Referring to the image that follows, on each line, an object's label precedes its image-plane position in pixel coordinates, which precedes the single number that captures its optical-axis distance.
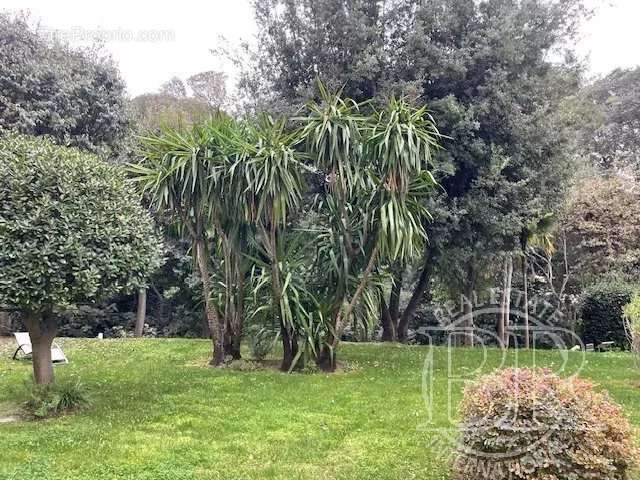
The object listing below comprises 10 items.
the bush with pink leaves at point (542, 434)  3.46
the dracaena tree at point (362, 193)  7.60
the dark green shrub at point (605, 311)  13.98
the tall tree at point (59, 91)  12.59
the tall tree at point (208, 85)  21.58
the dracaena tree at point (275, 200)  7.51
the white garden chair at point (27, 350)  9.18
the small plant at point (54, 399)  5.70
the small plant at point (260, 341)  8.86
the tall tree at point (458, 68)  10.29
